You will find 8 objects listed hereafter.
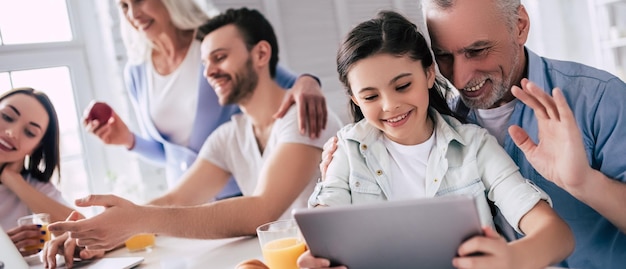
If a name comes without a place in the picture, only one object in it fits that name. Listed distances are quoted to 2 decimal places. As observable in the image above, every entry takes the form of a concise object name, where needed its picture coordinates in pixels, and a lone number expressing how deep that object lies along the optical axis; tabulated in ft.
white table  4.63
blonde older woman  7.89
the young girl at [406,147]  3.51
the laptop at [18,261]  4.75
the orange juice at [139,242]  5.47
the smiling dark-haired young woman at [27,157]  6.21
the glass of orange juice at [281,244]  3.70
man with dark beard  5.12
